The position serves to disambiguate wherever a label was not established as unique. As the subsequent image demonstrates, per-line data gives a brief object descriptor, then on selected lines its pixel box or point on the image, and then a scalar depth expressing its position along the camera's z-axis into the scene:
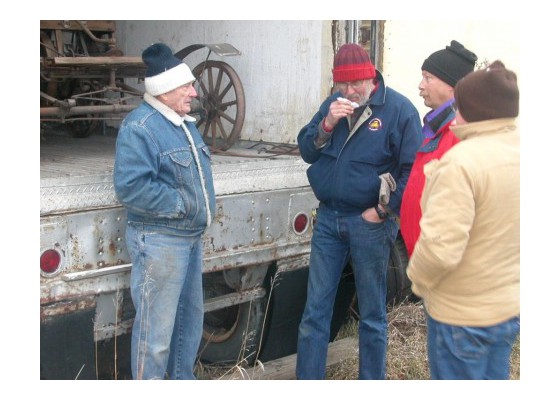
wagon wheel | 5.19
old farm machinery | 5.35
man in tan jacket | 2.80
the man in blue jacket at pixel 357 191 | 4.09
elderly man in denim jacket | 3.66
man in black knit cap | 3.42
